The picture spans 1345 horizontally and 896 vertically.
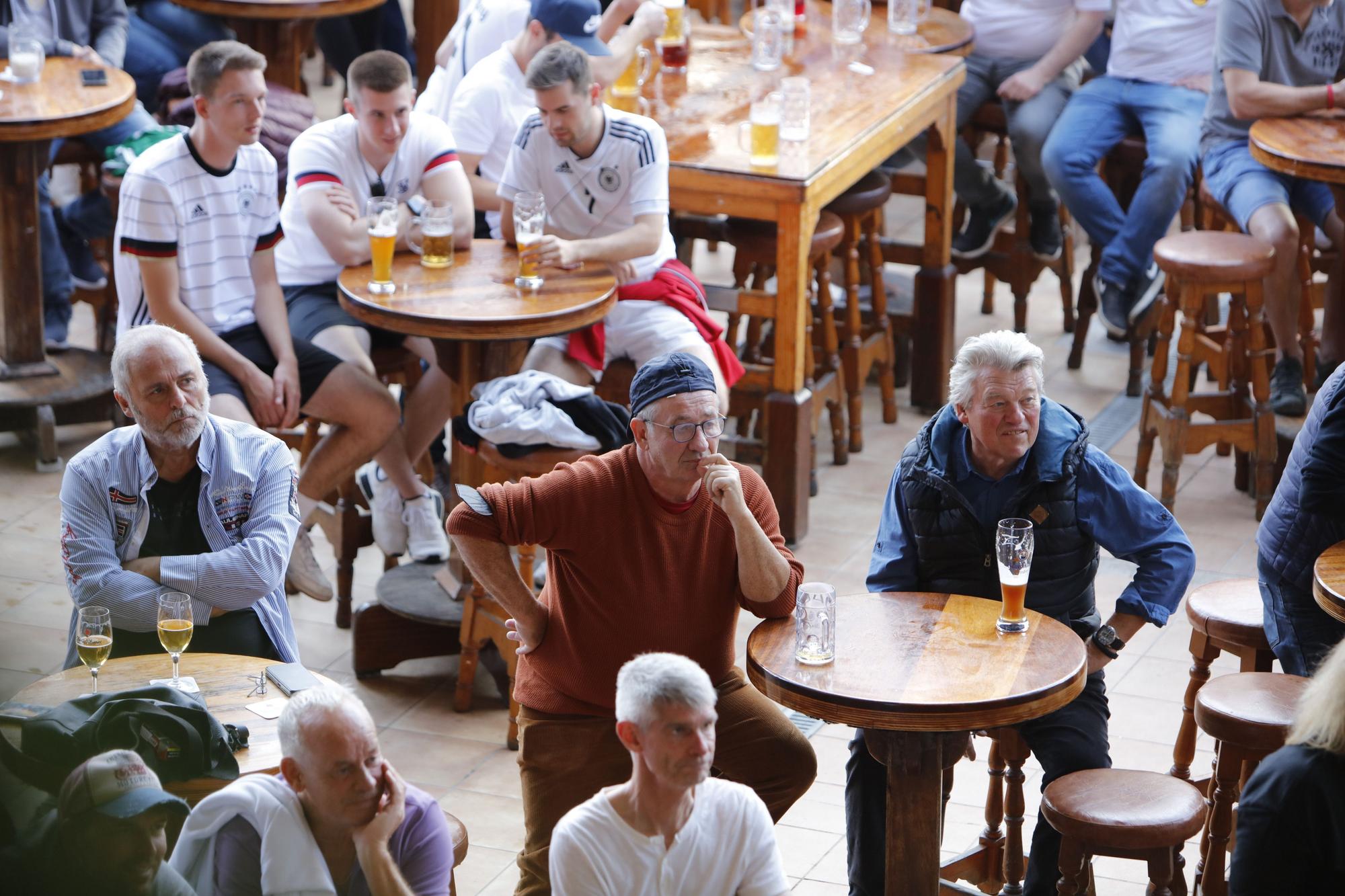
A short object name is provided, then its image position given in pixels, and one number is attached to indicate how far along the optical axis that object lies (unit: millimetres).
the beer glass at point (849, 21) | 12876
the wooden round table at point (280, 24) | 13174
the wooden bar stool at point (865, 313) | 11680
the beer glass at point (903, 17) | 13018
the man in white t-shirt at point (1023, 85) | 12891
